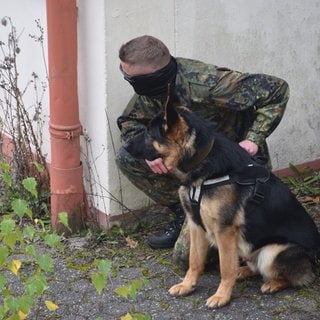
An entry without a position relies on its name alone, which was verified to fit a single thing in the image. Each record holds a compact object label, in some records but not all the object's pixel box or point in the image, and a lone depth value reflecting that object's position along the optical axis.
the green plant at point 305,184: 5.82
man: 4.48
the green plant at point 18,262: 2.99
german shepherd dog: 4.09
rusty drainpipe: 4.79
